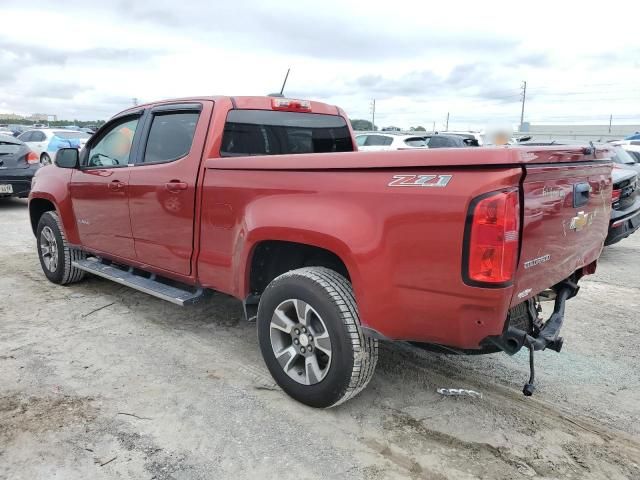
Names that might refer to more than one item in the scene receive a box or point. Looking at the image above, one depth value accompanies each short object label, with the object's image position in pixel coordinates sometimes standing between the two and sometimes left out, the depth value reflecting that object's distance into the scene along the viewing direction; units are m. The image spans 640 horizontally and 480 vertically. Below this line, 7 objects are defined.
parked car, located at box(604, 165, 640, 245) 6.46
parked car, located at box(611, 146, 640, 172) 8.91
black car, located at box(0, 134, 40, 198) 9.77
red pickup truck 2.31
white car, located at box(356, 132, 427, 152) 13.77
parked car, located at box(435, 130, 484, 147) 13.91
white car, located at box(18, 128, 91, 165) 16.16
